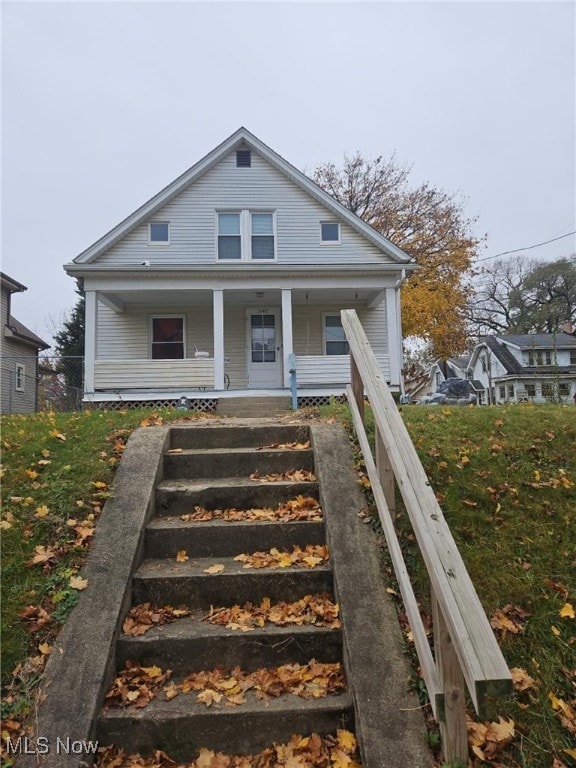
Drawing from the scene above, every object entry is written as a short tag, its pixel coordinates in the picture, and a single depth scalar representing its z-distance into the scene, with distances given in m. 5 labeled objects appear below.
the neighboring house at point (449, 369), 37.19
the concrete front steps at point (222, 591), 2.09
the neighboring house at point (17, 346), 19.20
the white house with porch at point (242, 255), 13.64
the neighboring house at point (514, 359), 28.00
